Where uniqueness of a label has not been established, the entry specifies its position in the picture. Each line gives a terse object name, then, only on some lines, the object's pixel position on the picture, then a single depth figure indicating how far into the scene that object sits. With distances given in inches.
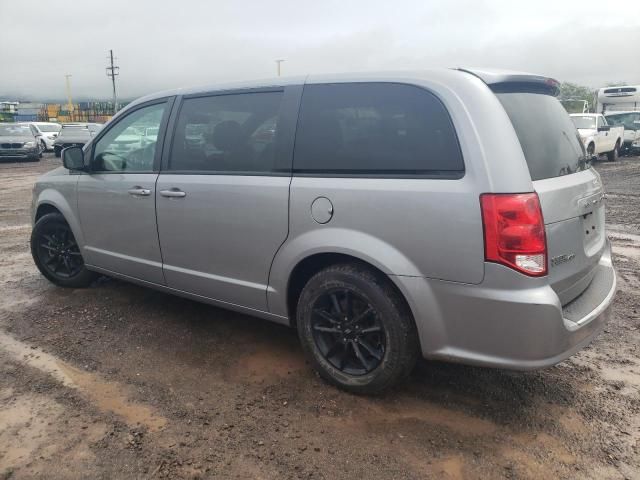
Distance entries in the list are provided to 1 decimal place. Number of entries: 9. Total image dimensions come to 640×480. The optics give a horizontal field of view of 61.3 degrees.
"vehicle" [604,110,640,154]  829.8
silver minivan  100.9
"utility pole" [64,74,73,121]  2664.9
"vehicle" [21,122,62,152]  1073.3
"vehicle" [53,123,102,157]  937.5
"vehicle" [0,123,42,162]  870.4
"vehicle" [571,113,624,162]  684.7
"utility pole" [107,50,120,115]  2543.6
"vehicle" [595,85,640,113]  902.5
